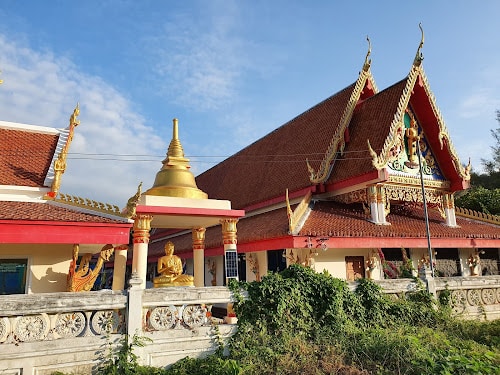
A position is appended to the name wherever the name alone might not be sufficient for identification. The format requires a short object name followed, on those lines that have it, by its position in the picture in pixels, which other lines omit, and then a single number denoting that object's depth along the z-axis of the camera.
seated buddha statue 9.04
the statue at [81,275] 8.38
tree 22.55
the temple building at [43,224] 7.28
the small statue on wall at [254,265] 13.84
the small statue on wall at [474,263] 14.80
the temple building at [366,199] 11.79
